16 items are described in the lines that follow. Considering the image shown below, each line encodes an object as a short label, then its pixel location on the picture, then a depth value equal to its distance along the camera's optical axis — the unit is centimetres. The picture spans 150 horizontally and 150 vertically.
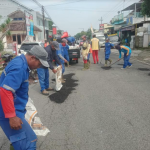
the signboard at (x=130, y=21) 3159
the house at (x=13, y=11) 2953
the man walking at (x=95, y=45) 1249
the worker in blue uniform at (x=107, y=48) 1138
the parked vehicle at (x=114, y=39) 3001
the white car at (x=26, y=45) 1066
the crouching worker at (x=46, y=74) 603
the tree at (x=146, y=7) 1698
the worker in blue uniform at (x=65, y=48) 980
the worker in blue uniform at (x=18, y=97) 217
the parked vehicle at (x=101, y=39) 3256
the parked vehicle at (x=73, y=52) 1277
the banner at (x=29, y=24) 1781
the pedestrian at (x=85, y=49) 1055
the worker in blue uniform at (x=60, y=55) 739
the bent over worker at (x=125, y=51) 1009
